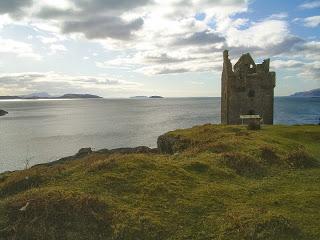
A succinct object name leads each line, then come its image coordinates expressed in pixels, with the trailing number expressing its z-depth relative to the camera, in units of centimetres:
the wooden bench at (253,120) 4001
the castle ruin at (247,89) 5503
